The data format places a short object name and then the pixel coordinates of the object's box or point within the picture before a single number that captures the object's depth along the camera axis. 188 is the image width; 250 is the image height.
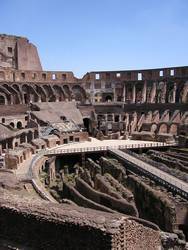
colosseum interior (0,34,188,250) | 11.61
